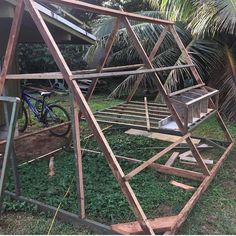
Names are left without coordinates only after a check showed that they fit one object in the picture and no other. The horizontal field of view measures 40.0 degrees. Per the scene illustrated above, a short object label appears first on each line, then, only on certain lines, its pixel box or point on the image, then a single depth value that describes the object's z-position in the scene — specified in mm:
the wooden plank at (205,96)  3659
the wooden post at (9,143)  2734
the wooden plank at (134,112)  4479
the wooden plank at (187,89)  3892
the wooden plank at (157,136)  5314
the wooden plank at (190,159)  4348
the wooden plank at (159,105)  4973
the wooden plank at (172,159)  4307
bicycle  6137
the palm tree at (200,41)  5781
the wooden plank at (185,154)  4562
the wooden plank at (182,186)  3607
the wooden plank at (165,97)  3594
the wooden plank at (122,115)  4265
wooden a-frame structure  2566
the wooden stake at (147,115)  3923
